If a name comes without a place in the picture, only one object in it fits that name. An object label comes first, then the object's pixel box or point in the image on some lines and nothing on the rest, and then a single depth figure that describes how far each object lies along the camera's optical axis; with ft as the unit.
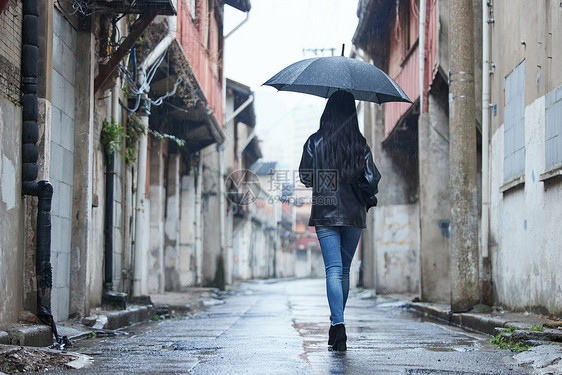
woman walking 19.38
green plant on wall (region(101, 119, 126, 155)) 33.50
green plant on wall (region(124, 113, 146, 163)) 38.80
